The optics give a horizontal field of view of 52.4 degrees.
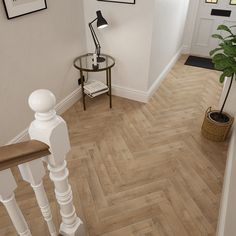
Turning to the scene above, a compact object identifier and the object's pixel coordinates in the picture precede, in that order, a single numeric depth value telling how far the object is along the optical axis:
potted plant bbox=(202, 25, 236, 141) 2.25
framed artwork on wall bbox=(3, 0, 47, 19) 2.09
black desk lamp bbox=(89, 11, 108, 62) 2.80
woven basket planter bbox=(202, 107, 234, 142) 2.61
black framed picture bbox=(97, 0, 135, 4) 2.82
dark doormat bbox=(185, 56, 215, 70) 4.49
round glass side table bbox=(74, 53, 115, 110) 2.97
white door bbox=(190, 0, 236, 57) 4.16
